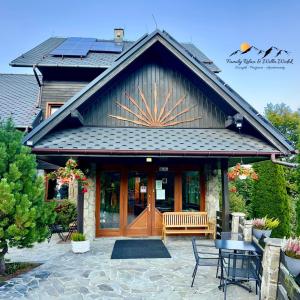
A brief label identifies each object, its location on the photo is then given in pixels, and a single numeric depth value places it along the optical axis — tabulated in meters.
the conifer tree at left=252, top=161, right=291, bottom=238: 10.34
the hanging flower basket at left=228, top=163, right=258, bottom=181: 7.45
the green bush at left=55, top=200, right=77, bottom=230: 10.09
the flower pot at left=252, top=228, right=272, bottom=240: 6.02
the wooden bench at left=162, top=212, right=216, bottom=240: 8.62
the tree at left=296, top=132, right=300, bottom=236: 7.99
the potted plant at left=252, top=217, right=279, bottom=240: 6.06
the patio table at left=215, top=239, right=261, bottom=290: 4.88
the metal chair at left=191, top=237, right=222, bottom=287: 4.99
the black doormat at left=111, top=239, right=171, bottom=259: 7.04
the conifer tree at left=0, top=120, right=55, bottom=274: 5.21
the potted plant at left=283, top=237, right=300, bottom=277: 4.18
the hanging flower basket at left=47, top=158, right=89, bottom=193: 6.79
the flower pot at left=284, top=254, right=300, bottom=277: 4.16
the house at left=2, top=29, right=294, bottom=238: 8.11
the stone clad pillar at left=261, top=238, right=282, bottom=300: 4.28
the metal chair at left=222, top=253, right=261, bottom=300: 4.55
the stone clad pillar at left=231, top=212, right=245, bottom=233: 7.41
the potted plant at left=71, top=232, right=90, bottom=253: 7.25
